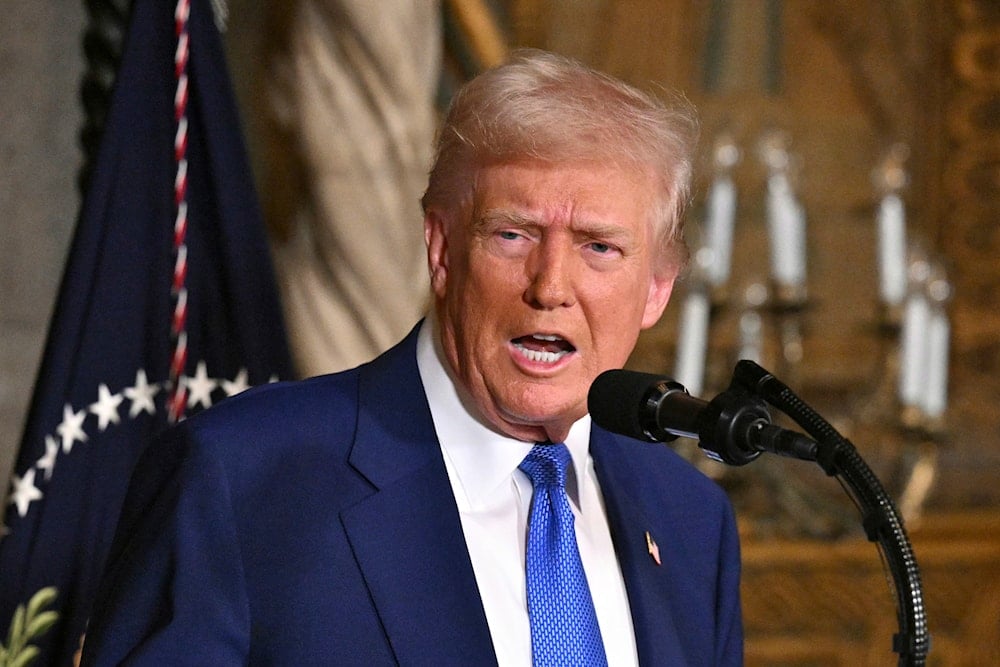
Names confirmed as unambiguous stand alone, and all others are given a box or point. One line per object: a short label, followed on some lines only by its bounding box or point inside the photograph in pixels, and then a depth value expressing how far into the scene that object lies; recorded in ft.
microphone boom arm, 10.48
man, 12.24
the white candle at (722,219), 28.09
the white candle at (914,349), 28.32
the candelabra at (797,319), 27.37
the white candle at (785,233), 27.50
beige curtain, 21.21
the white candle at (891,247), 28.07
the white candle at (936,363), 28.58
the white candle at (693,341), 26.86
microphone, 10.32
